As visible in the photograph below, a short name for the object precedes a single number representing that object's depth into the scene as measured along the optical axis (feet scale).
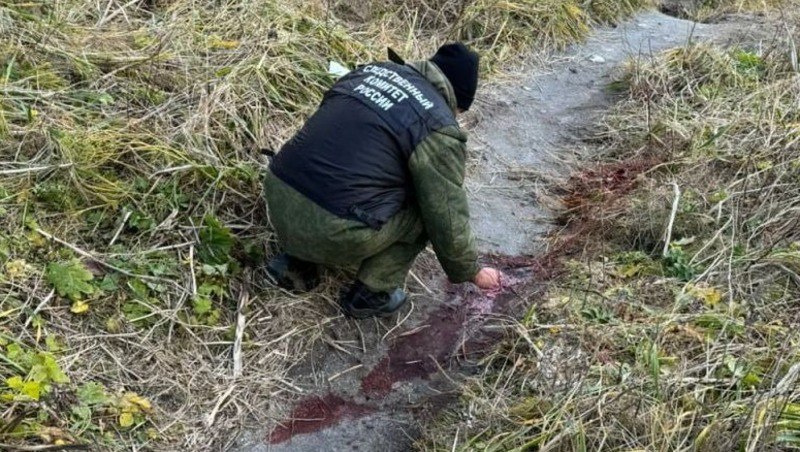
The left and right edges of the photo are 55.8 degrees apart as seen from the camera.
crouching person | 8.93
